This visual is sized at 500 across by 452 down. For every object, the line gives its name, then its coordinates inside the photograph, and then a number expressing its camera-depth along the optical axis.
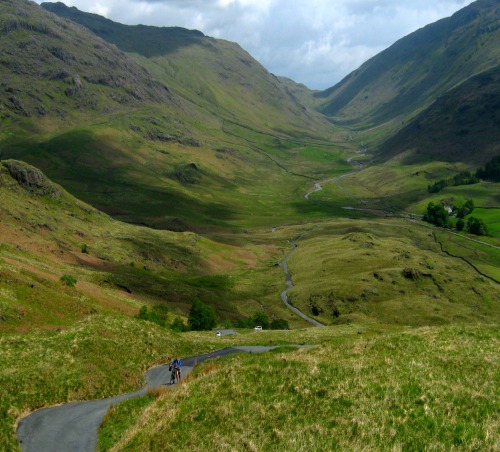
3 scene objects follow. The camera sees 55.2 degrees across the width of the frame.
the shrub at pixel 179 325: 78.88
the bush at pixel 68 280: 74.30
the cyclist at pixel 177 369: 36.68
